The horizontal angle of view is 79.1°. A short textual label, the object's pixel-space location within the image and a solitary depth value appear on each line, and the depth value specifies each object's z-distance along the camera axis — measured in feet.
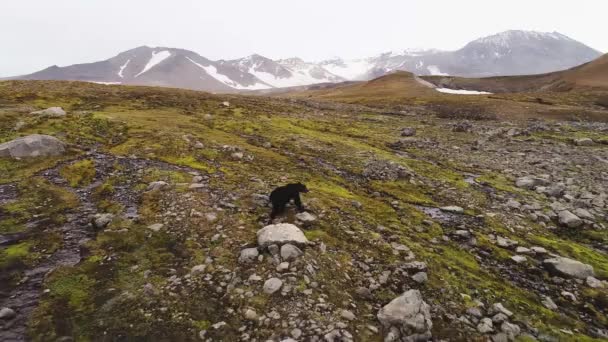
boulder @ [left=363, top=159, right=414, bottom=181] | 66.49
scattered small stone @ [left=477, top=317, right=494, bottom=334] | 26.71
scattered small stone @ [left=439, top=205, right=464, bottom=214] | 51.37
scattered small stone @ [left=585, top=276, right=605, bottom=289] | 33.19
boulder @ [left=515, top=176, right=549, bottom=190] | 64.03
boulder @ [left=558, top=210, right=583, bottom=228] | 47.73
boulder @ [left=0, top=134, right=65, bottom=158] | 60.44
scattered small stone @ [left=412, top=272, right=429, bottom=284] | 32.01
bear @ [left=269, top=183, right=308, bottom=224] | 41.96
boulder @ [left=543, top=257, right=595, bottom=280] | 34.71
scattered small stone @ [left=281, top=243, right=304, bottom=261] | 32.94
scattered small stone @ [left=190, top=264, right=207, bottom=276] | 31.83
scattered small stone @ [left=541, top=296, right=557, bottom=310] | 30.35
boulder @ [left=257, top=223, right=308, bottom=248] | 34.55
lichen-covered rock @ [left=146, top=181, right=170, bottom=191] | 50.01
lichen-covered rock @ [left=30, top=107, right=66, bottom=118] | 92.63
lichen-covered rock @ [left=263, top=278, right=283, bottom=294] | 29.30
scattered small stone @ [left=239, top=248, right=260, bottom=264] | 33.19
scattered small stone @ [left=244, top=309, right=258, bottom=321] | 26.71
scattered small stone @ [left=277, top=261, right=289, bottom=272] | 31.58
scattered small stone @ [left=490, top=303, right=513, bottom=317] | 28.58
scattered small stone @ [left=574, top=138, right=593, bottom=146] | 98.32
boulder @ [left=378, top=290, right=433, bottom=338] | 26.02
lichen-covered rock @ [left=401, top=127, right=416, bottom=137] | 114.32
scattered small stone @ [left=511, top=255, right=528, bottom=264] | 37.47
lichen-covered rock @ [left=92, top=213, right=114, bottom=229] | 40.11
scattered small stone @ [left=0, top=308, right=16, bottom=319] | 26.08
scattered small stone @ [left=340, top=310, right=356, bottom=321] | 26.99
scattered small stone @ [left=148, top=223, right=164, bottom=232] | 39.39
